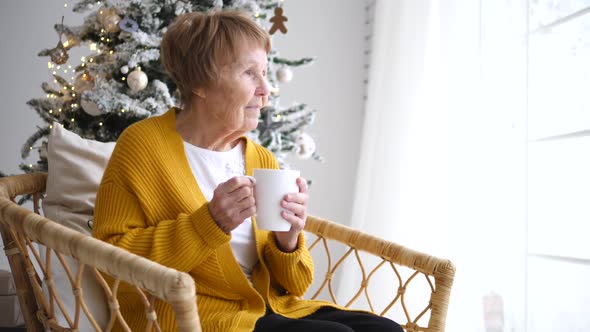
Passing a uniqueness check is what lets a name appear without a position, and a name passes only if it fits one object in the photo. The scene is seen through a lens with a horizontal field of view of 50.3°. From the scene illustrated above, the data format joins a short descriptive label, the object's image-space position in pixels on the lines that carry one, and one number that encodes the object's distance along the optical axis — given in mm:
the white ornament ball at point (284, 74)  2564
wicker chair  910
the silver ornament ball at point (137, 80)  2238
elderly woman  1218
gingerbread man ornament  2287
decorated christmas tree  2279
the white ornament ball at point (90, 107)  2256
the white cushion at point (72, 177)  1515
